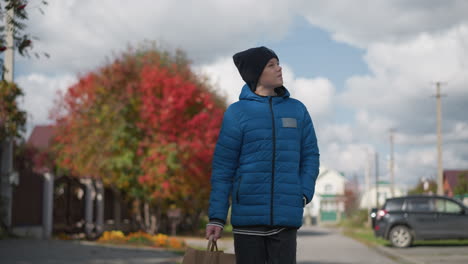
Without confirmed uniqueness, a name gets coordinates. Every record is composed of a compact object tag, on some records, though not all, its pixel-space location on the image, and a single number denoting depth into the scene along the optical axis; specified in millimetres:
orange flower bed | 19734
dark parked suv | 20438
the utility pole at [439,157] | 38406
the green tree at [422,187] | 69750
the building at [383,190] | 109869
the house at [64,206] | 20609
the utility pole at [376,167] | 58672
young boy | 3951
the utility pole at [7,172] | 19219
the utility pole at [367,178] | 62606
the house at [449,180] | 81275
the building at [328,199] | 89125
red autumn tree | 25312
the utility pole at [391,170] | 64375
